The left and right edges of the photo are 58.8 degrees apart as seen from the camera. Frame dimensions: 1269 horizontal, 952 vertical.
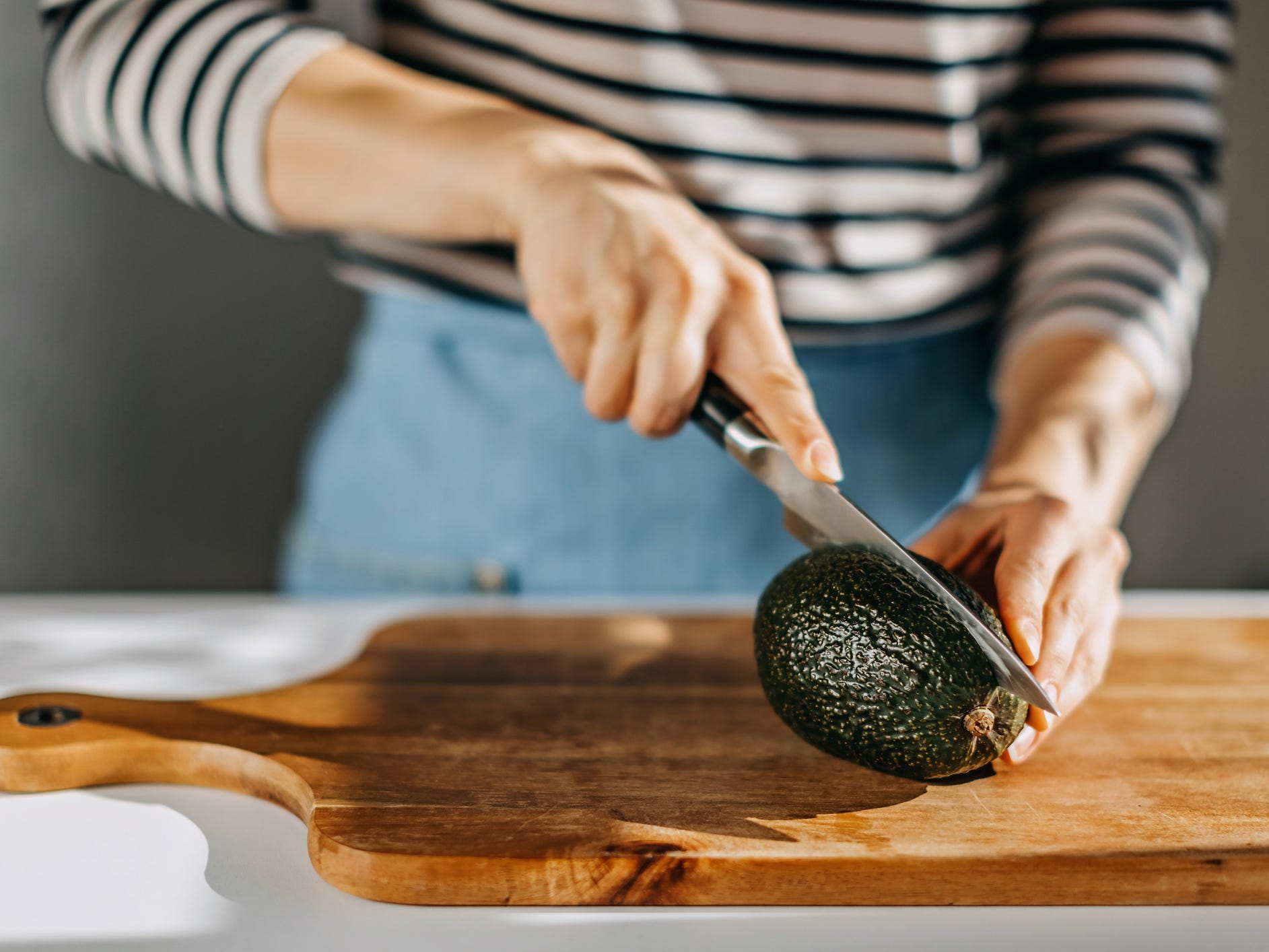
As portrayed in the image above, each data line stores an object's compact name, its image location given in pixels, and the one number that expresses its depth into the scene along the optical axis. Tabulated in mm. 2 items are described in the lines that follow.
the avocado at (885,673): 803
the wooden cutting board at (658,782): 769
